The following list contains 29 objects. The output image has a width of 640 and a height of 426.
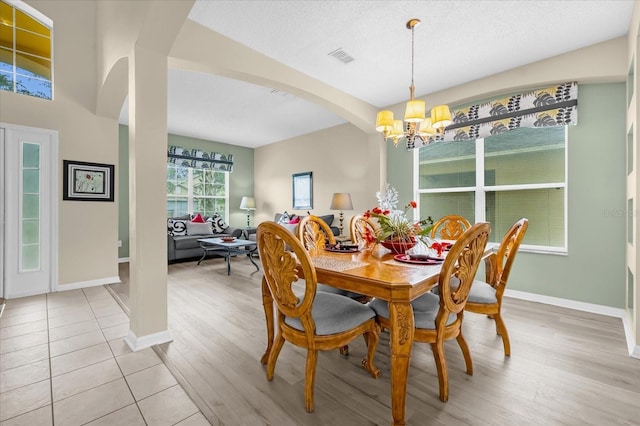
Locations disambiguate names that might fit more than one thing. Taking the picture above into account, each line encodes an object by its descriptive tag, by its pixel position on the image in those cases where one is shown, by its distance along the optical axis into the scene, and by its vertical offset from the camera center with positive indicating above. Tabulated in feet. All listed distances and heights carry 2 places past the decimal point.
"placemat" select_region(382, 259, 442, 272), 5.43 -1.05
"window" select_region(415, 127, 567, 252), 10.69 +1.33
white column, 7.15 +0.42
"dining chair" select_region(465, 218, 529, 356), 6.44 -1.89
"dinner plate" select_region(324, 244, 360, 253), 7.37 -0.94
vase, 6.83 -0.77
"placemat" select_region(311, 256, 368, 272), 5.42 -1.03
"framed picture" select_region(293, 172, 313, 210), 20.48 +1.65
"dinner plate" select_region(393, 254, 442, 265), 5.76 -0.99
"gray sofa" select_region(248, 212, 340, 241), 17.94 -0.93
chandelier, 7.77 +2.67
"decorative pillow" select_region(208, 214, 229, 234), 21.09 -0.83
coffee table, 15.24 -1.92
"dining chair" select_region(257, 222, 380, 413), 4.65 -1.85
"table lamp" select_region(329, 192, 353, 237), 16.56 +0.63
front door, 10.88 +0.16
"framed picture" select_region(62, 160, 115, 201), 12.01 +1.42
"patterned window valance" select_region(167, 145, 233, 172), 20.59 +4.17
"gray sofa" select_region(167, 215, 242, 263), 17.65 -1.41
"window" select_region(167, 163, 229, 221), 21.29 +1.73
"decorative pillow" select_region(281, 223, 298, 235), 18.13 -0.80
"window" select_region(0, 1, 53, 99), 11.06 +6.56
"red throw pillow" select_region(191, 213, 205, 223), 20.34 -0.43
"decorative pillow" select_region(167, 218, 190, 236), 18.53 -0.91
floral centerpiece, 6.88 -0.43
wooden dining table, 4.43 -1.23
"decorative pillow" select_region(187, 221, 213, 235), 19.34 -1.05
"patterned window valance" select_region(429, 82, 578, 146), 10.02 +3.87
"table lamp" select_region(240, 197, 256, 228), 23.39 +0.82
